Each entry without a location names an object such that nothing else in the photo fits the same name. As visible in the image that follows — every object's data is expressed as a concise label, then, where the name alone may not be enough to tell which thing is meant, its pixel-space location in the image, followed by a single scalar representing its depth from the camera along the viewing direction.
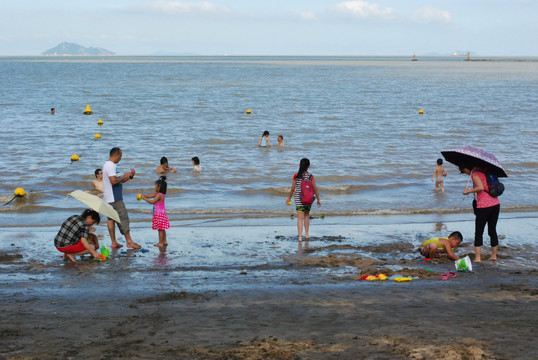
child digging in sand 9.87
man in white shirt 10.27
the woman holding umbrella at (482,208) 9.48
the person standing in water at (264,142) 24.72
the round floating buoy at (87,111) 38.64
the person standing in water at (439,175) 17.08
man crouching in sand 9.70
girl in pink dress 10.80
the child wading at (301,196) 11.36
